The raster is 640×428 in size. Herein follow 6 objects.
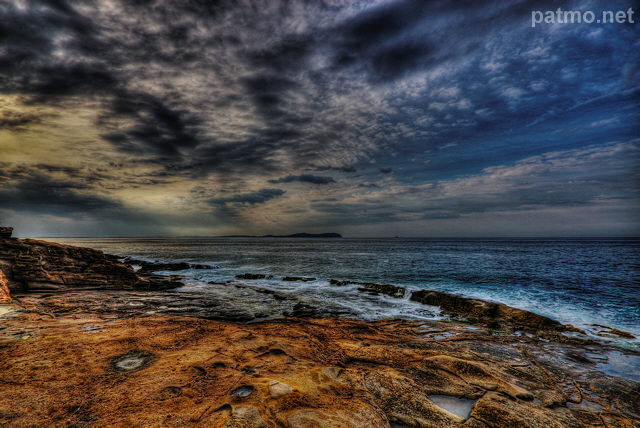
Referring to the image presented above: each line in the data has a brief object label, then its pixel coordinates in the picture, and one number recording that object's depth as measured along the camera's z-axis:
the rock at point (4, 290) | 11.61
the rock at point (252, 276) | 28.55
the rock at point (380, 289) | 20.23
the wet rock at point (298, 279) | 27.13
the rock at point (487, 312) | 12.70
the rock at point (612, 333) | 11.13
